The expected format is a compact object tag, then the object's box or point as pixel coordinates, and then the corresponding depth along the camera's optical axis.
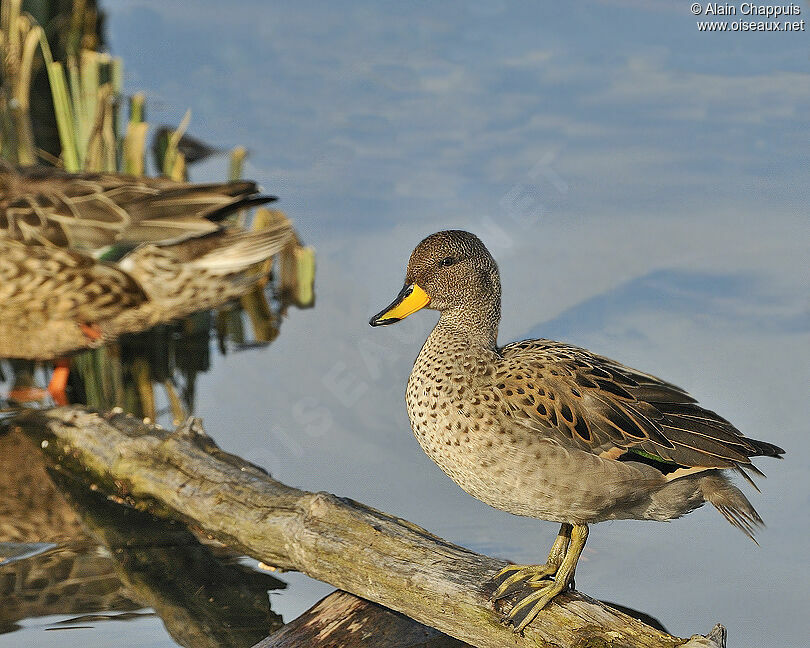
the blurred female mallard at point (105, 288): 11.23
